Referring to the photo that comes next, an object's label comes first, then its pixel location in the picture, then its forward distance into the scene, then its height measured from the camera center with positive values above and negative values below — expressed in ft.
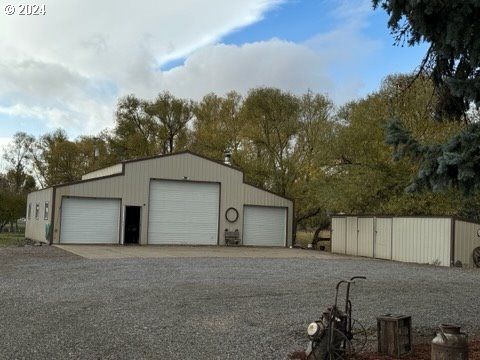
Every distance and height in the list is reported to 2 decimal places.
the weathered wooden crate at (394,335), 20.13 -4.18
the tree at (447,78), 20.38 +6.32
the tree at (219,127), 134.62 +22.47
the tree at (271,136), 125.49 +18.71
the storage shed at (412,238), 67.10 -2.09
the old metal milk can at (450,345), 17.62 -3.89
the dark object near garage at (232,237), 99.60 -3.89
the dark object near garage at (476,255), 67.97 -3.67
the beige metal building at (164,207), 90.79 +1.08
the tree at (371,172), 80.28 +7.82
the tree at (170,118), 164.04 +28.60
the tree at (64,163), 175.42 +14.95
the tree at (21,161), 198.59 +17.24
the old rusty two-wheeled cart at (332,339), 18.58 -4.05
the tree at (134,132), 159.84 +24.14
